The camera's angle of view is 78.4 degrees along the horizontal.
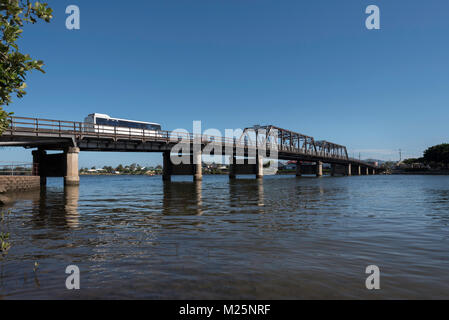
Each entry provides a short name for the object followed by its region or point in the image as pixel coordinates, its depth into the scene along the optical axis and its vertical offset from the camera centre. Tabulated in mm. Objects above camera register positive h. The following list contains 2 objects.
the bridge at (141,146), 38281 +4122
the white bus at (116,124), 51375 +8842
